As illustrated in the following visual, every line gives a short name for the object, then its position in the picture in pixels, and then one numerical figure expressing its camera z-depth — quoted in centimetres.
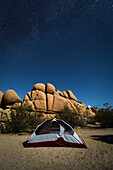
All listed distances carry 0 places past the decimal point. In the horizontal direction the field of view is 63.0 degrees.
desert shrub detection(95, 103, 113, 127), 1410
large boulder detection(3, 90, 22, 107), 2681
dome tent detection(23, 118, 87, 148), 527
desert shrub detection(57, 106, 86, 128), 1524
